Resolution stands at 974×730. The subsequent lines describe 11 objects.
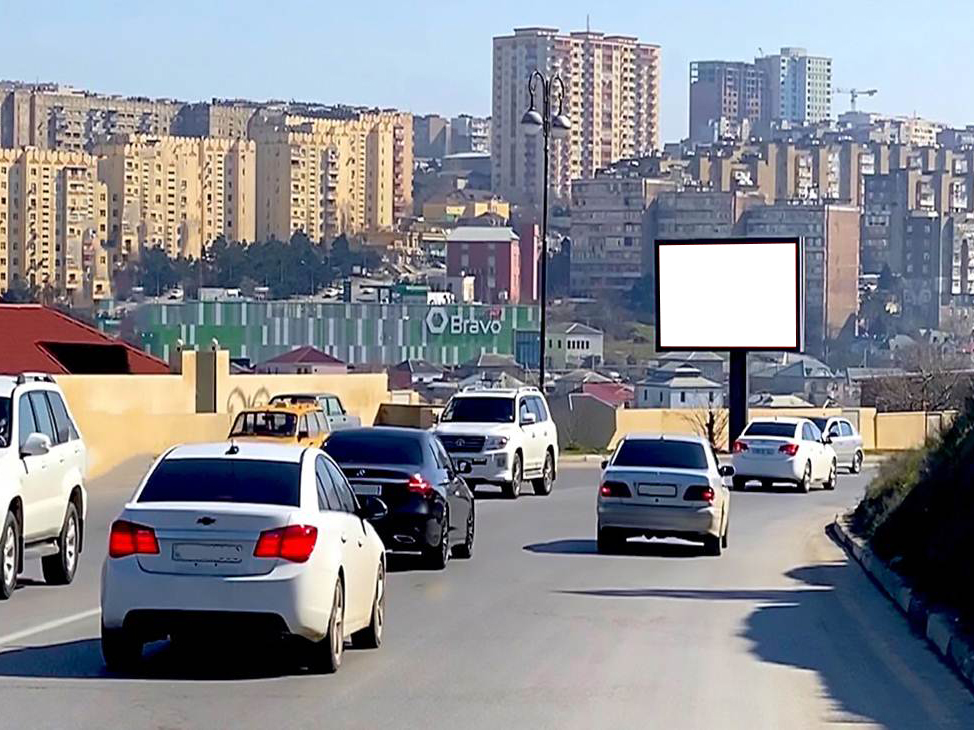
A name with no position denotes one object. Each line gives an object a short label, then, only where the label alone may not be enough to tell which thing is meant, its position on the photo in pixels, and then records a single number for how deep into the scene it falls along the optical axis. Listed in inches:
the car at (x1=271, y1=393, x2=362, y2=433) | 1569.9
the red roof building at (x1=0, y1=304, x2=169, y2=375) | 1948.8
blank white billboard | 1868.8
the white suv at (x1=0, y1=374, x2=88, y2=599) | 664.4
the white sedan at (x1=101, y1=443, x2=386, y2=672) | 470.3
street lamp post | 1742.1
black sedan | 787.4
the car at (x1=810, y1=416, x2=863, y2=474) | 1891.0
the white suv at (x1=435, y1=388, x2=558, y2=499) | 1341.0
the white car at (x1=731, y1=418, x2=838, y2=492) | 1615.4
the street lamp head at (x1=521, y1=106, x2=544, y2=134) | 1728.6
